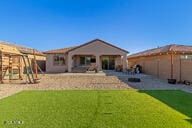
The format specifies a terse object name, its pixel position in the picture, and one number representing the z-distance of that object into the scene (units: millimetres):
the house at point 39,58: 18010
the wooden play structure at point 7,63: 9026
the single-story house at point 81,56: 14707
